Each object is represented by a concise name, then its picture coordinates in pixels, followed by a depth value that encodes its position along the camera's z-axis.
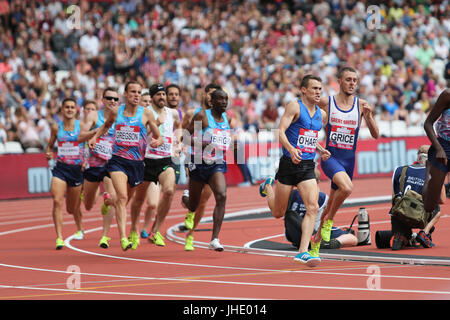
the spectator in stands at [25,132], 22.56
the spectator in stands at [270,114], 26.30
